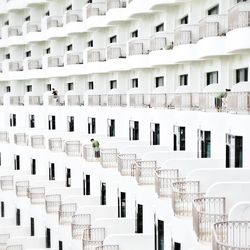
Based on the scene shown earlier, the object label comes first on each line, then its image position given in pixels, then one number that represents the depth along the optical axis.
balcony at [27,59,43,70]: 59.06
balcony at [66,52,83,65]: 52.31
